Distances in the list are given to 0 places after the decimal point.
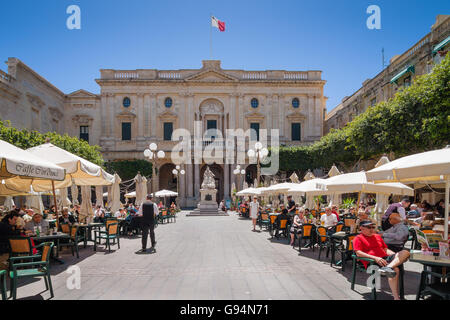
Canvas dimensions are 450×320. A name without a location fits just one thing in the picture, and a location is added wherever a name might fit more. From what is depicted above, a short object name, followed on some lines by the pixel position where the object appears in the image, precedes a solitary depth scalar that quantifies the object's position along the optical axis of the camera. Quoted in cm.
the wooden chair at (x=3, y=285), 478
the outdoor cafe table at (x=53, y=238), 771
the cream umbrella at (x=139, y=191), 1896
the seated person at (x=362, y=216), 802
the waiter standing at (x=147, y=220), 967
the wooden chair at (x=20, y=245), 629
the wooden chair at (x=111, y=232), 969
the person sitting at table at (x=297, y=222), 1050
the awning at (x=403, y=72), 2197
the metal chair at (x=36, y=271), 515
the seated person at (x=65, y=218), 1093
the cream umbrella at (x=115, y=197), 1636
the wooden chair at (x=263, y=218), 1510
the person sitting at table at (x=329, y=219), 980
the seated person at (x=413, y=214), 1242
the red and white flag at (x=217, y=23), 3563
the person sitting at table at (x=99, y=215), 1399
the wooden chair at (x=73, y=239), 881
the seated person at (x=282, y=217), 1214
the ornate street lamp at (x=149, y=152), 1623
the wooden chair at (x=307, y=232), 973
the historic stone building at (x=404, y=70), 1926
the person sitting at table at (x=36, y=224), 827
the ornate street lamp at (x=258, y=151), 1901
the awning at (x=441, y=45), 1778
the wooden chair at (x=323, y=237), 860
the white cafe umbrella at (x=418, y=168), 536
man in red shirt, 553
